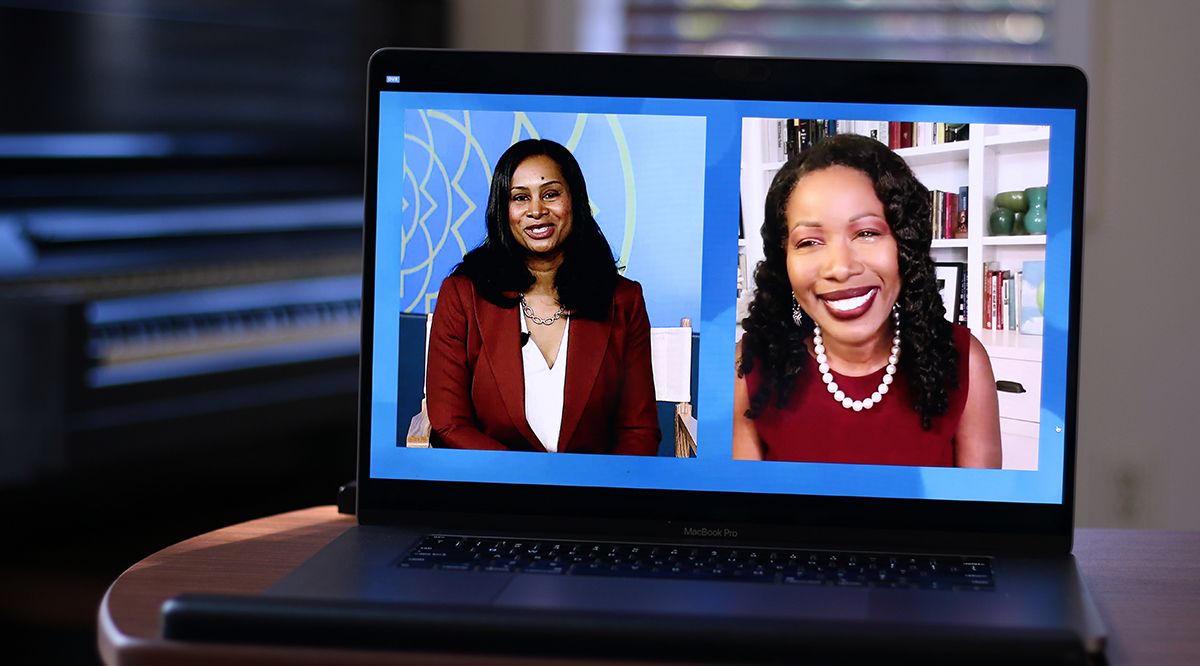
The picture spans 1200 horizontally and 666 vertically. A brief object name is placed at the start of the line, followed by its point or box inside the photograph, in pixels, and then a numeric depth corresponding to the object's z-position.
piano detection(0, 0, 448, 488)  1.65
